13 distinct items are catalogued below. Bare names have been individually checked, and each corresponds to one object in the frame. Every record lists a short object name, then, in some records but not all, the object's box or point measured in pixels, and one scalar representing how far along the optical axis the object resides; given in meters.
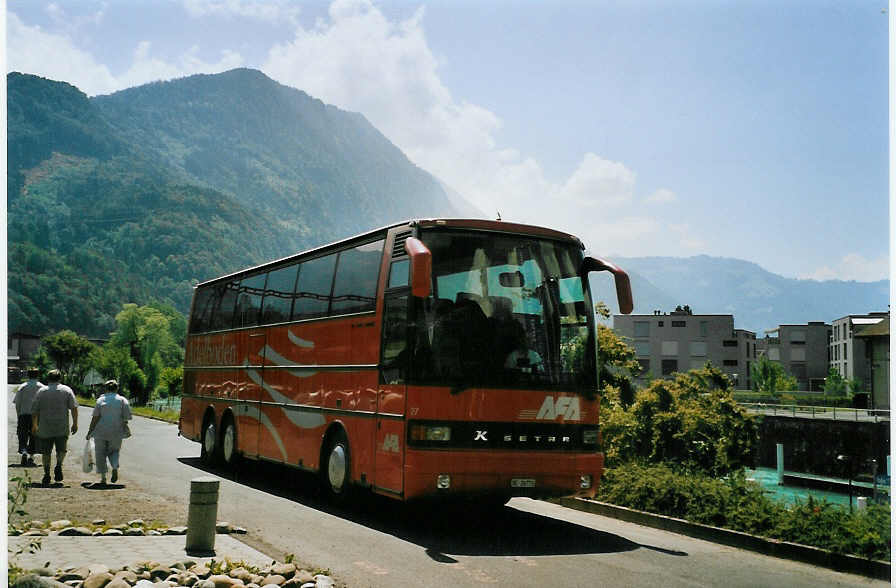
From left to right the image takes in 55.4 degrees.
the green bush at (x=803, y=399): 63.94
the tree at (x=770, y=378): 101.56
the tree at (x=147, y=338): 110.06
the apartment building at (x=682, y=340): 116.25
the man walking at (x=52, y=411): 14.66
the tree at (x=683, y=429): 17.12
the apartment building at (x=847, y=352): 96.88
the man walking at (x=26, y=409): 17.80
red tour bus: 10.48
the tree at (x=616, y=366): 20.84
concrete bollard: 8.92
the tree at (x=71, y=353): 78.44
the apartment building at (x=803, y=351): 120.38
